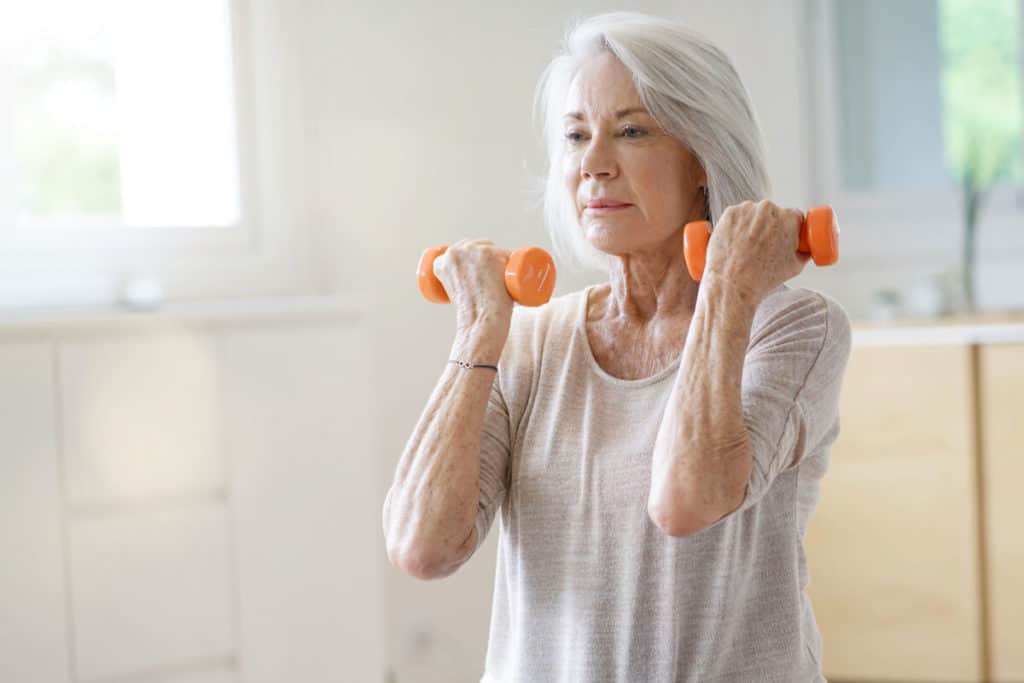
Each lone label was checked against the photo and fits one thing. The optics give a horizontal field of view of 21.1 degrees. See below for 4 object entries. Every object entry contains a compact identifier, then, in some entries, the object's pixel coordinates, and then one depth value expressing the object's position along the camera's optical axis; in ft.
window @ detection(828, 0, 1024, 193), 24.49
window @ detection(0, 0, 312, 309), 18.42
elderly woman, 9.31
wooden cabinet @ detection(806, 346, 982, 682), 21.44
